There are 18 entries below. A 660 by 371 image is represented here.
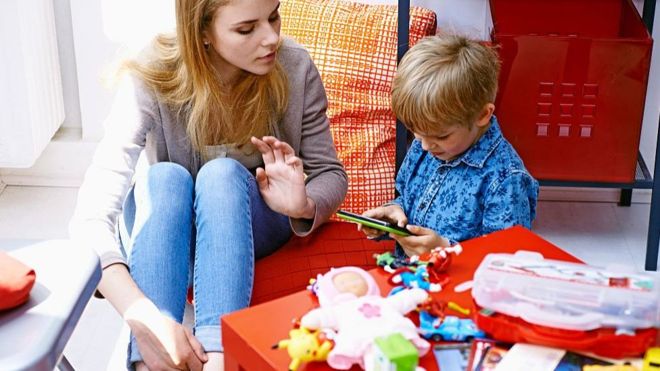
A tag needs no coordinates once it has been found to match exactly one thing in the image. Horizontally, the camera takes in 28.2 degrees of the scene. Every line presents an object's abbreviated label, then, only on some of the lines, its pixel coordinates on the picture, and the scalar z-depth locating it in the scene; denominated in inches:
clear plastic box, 61.8
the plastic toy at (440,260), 69.1
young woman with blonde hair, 79.1
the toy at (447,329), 63.3
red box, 98.7
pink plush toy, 60.6
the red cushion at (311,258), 86.9
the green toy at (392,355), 58.4
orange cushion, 107.1
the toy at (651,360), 60.6
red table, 62.9
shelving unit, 99.6
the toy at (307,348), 61.0
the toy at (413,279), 67.6
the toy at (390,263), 70.2
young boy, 82.2
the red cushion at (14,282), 61.1
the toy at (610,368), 60.5
